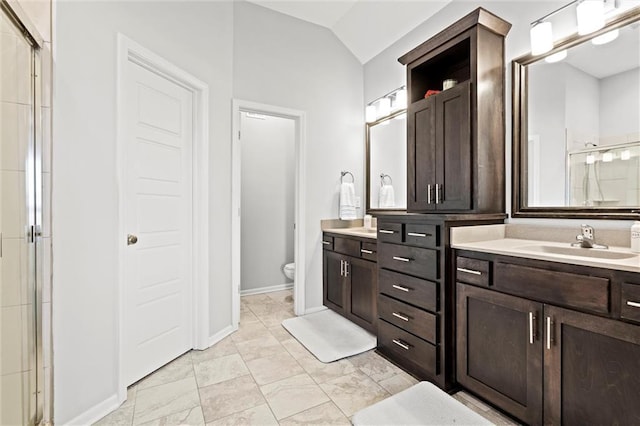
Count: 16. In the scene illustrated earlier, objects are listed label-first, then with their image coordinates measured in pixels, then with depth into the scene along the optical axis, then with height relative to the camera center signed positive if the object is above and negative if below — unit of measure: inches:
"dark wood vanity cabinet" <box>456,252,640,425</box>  47.4 -23.0
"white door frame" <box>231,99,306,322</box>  106.7 +5.7
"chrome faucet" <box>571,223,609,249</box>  65.4 -5.5
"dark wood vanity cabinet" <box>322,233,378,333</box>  103.2 -24.1
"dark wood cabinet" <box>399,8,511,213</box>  79.2 +24.1
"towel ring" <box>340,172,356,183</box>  134.0 +16.7
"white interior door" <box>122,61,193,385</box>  74.9 -2.4
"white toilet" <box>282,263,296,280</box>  151.0 -28.5
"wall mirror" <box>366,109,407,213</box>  120.0 +20.3
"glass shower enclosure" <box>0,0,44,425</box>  49.3 -2.3
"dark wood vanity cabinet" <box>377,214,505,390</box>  72.0 -20.4
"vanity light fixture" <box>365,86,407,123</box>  119.6 +44.3
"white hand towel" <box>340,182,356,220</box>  130.0 +4.9
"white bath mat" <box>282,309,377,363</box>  92.6 -41.4
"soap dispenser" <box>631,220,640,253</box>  58.7 -4.7
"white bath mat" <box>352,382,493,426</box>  61.7 -41.5
